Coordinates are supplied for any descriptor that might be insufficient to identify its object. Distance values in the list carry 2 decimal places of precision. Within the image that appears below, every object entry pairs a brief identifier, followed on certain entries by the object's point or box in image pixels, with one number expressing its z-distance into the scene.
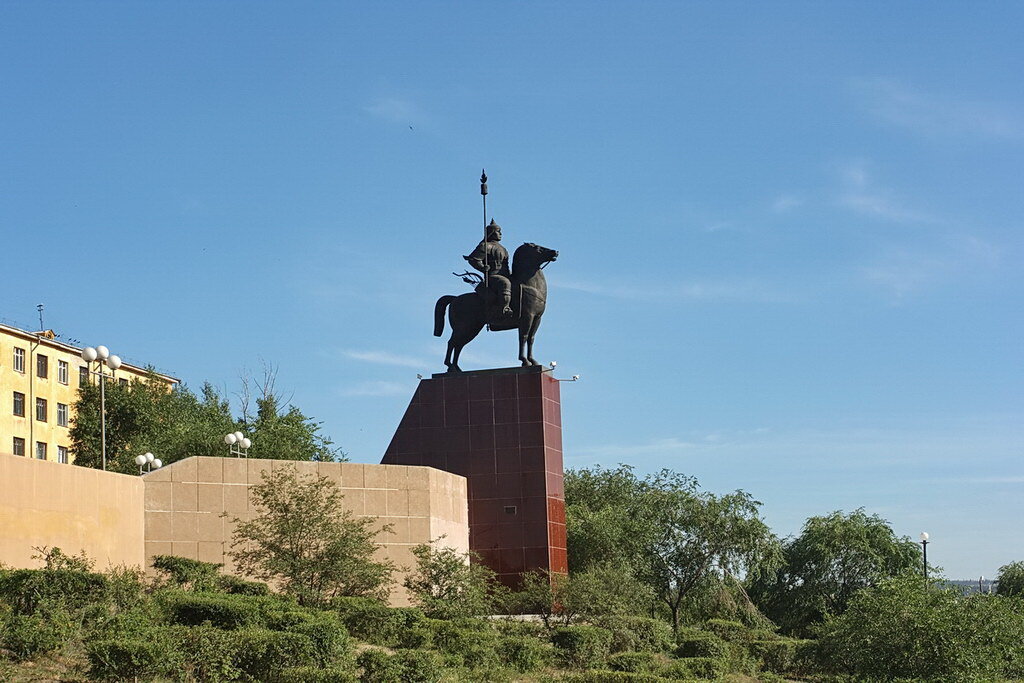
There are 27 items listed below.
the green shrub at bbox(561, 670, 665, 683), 19.66
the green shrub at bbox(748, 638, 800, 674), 29.16
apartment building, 63.72
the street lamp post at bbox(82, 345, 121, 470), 26.80
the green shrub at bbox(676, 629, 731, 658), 27.75
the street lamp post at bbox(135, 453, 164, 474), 34.85
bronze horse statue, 32.34
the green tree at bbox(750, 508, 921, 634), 50.62
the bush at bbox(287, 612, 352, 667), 17.91
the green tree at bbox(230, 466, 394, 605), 24.09
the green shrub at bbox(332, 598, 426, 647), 21.69
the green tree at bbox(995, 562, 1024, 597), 49.94
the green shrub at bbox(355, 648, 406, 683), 17.38
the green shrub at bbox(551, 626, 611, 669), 23.68
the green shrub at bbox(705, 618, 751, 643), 33.47
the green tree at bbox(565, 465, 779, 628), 43.94
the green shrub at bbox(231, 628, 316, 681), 17.02
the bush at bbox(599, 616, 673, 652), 26.38
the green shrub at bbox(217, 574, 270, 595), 23.28
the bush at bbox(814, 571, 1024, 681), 22.31
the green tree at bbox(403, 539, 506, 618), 25.62
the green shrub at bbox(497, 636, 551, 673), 21.72
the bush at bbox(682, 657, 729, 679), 24.23
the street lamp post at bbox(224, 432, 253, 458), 33.43
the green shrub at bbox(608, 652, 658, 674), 23.42
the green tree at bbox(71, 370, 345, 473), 48.25
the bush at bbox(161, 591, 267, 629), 19.19
